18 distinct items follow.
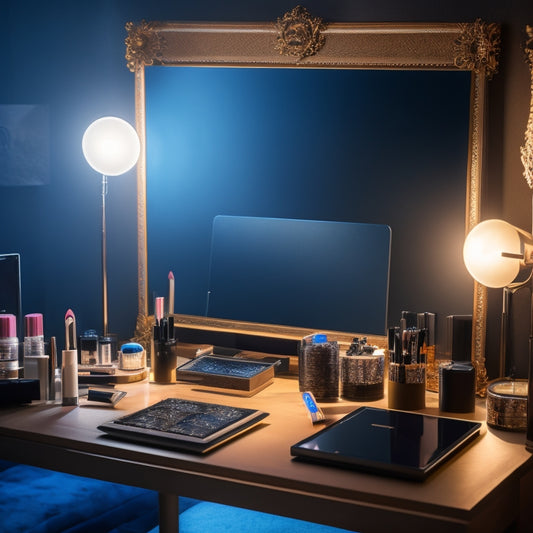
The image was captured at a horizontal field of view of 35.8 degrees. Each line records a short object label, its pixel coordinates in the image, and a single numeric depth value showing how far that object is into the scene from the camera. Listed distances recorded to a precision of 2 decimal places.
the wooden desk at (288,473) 1.30
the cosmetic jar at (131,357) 2.02
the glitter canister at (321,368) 1.85
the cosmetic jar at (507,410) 1.63
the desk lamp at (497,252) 1.70
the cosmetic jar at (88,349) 2.11
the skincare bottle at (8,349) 1.95
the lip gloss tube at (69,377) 1.81
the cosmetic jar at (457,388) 1.74
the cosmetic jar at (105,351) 2.12
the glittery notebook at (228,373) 1.89
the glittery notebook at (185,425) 1.53
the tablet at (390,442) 1.39
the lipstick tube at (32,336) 2.00
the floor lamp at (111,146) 2.16
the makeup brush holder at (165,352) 1.97
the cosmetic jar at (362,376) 1.84
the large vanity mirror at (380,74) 1.88
